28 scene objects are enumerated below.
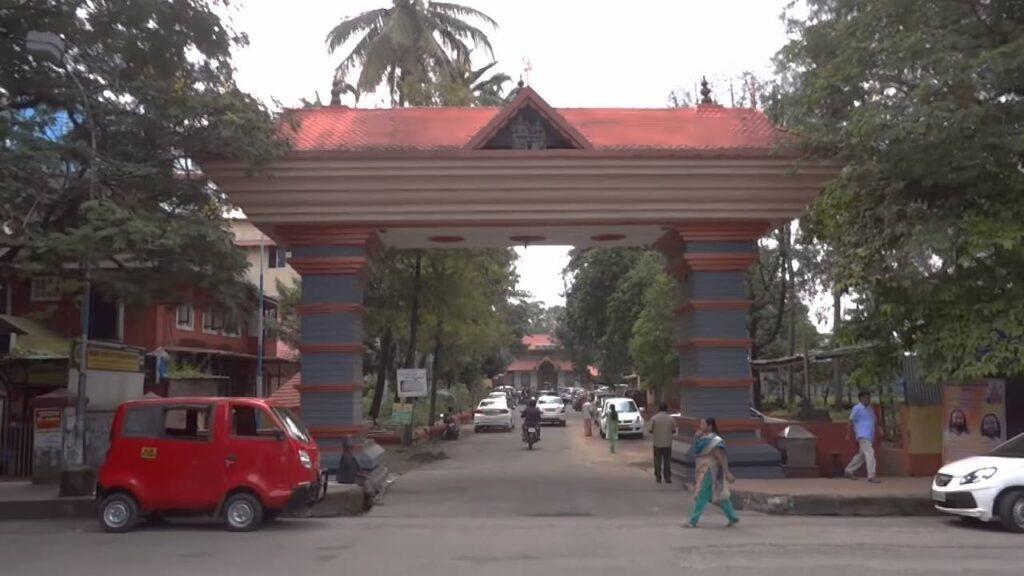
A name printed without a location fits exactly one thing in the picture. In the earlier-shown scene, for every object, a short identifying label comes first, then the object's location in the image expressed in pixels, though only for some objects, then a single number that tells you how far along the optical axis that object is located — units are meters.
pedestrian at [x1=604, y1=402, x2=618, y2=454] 31.05
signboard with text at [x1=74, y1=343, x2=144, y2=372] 18.66
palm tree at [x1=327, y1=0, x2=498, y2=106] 31.86
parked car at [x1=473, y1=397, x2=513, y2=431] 44.38
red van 13.17
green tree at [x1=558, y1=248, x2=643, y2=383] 46.41
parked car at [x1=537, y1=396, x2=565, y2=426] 49.53
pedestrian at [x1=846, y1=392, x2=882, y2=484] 17.62
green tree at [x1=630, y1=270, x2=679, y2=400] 34.12
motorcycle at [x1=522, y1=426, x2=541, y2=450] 32.22
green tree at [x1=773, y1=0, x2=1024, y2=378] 14.76
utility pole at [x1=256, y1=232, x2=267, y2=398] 32.94
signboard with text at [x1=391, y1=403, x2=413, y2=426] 32.06
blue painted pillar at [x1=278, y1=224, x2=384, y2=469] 18.00
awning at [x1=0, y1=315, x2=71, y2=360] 23.73
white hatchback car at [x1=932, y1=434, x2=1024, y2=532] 13.13
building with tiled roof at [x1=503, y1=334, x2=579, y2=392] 114.31
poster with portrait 17.67
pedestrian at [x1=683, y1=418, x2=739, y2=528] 13.52
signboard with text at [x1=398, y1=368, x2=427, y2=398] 30.17
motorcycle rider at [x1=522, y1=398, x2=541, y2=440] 32.19
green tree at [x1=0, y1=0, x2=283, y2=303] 14.74
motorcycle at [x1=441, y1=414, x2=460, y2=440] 38.19
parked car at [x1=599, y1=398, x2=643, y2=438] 37.69
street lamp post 14.80
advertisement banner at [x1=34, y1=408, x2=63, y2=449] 18.58
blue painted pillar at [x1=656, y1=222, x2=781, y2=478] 18.12
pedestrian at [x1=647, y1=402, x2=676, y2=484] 19.23
